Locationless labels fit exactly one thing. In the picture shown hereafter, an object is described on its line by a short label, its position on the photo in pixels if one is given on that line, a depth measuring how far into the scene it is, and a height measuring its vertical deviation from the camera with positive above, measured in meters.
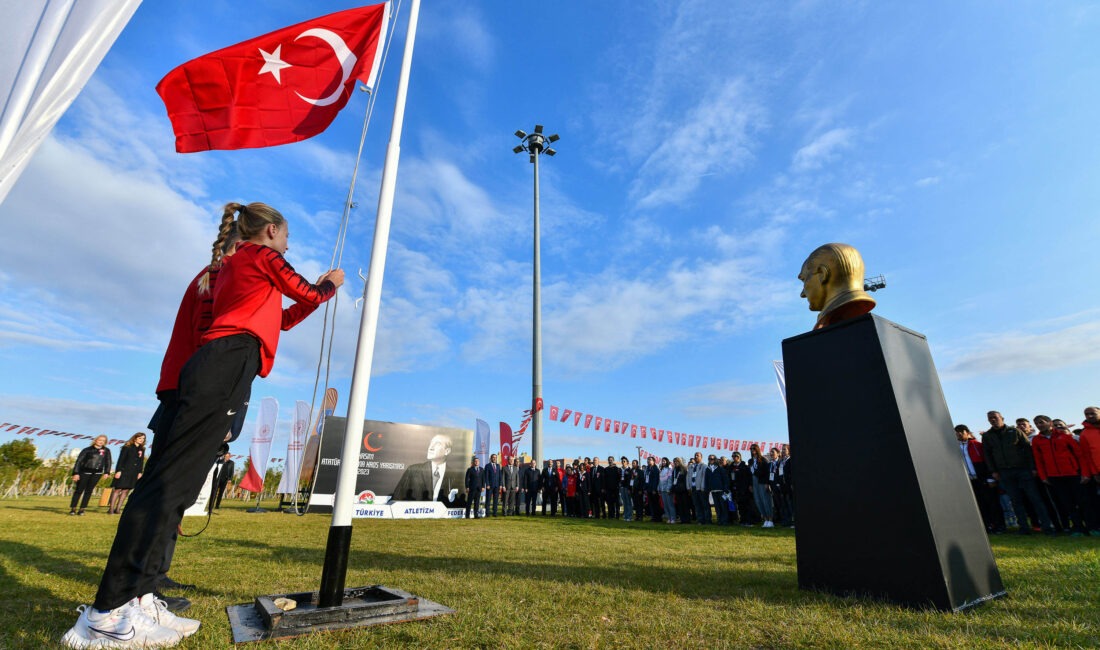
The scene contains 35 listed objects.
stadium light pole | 20.45 +5.26
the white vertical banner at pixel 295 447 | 17.33 +1.78
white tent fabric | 2.09 +1.87
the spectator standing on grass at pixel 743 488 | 13.34 +0.25
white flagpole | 2.56 +0.61
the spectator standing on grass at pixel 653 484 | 16.05 +0.43
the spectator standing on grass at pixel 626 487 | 16.85 +0.37
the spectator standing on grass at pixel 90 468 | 12.31 +0.81
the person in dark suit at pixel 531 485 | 18.66 +0.50
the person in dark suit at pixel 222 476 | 14.45 +0.71
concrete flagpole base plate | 2.27 -0.55
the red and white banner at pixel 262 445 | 17.27 +1.86
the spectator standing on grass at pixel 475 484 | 16.16 +0.47
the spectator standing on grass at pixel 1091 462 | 7.97 +0.52
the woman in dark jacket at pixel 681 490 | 14.96 +0.23
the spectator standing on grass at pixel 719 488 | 13.63 +0.26
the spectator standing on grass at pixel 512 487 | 17.89 +0.41
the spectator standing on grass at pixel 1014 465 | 8.62 +0.54
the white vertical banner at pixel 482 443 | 21.41 +2.35
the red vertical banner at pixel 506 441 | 23.54 +2.71
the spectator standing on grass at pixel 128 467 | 12.30 +0.81
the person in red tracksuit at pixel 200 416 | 2.13 +0.39
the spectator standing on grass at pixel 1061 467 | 8.34 +0.48
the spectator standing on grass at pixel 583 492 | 17.75 +0.22
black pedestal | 2.73 +0.11
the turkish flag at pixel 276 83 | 3.83 +3.18
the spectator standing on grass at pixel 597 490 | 17.48 +0.28
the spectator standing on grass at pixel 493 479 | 17.06 +0.66
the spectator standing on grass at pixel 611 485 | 17.08 +0.44
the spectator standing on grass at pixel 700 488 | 14.38 +0.28
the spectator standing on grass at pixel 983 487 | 9.52 +0.18
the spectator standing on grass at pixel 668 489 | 15.45 +0.26
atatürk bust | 3.60 +1.53
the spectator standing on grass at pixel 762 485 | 12.76 +0.31
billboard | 15.12 +1.10
